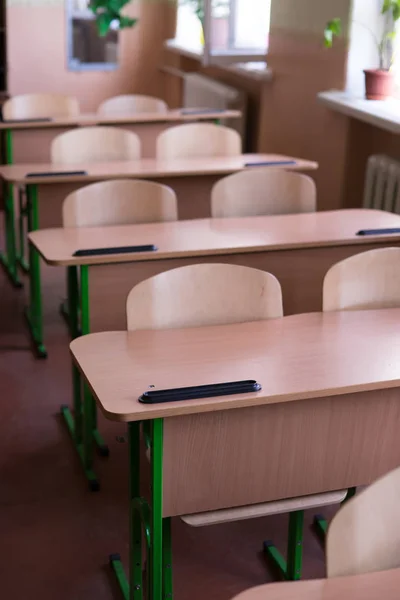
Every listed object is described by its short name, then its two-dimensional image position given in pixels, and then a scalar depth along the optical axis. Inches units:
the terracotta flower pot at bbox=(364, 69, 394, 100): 175.2
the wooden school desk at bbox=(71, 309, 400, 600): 76.2
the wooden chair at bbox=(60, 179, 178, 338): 129.6
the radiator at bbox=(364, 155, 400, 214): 170.7
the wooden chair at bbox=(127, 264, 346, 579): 91.5
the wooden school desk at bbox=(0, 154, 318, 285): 159.6
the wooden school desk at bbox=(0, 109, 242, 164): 199.5
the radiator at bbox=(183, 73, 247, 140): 241.4
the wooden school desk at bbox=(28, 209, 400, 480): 117.1
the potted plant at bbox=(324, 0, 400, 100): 172.1
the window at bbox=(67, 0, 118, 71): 277.3
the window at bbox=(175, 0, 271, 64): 222.8
